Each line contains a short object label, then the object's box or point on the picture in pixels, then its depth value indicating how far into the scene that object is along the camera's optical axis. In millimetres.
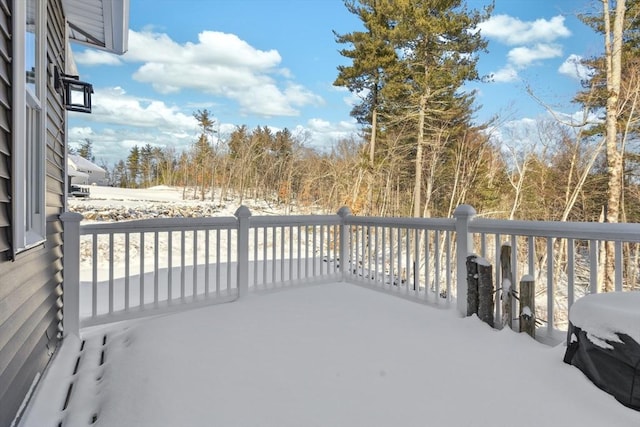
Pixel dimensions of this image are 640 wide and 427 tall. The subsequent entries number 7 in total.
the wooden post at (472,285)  3034
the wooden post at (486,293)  2934
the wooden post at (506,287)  2811
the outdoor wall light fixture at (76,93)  3186
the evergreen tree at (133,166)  29781
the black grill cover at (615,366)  1693
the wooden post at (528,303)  2656
